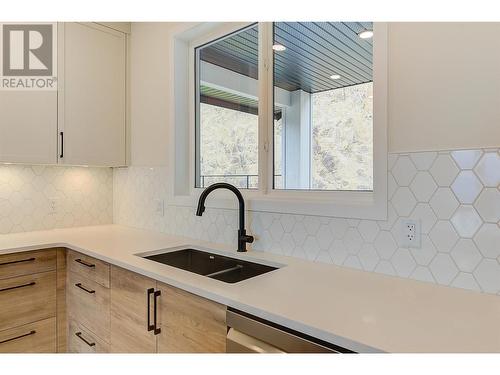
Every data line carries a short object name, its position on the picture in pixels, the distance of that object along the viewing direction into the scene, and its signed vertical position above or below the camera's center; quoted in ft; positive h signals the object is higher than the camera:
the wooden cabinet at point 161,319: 3.75 -1.77
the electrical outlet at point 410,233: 4.01 -0.59
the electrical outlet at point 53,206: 7.99 -0.53
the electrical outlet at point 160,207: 7.65 -0.53
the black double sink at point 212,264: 5.27 -1.39
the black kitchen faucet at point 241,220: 5.53 -0.60
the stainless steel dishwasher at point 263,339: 2.82 -1.43
